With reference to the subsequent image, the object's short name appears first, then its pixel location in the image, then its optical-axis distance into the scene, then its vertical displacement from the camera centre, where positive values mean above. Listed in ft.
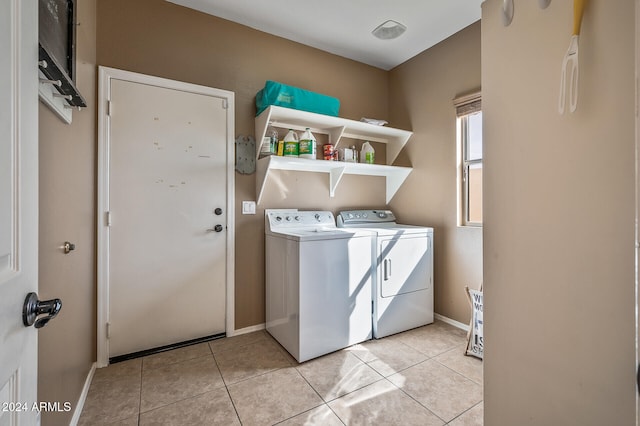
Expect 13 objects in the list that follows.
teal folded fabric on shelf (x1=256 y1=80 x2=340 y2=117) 7.68 +3.23
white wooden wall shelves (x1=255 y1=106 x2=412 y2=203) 7.76 +2.39
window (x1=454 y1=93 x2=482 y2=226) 8.22 +1.45
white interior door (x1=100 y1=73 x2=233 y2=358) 6.63 -0.11
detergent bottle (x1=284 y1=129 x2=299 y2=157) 7.80 +1.80
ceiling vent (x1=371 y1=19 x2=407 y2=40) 8.02 +5.40
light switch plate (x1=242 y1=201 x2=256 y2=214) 8.09 +0.11
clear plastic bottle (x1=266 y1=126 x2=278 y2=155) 7.93 +2.07
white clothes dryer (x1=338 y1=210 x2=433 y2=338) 7.73 -1.98
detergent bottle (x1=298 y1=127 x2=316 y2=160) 7.86 +1.84
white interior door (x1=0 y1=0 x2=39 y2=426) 1.73 +0.05
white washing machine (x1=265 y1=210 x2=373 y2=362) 6.59 -1.97
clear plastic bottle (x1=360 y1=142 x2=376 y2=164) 9.49 +1.97
